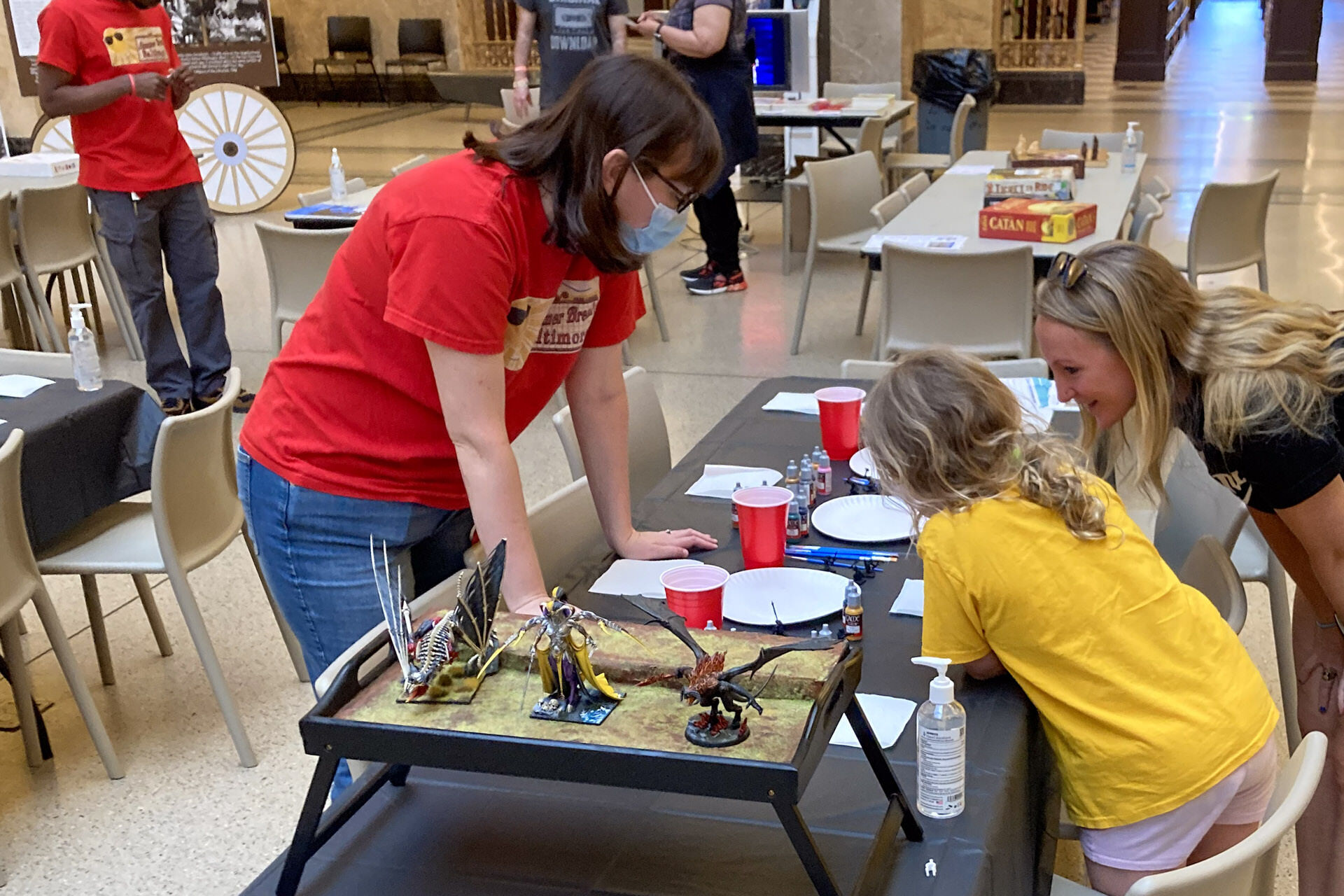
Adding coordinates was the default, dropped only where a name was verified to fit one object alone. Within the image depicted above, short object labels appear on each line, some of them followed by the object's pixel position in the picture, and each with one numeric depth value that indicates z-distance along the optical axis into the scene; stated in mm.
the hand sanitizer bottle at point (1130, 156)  5711
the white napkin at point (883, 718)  1571
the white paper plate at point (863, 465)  2355
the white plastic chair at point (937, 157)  7309
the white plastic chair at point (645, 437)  2867
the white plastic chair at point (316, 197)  5766
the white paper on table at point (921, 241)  4355
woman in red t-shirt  1596
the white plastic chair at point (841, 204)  5773
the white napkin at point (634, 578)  1954
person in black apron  6047
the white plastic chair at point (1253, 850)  1335
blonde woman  1688
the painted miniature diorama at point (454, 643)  1299
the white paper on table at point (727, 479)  2359
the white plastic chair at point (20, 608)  2643
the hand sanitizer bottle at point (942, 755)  1402
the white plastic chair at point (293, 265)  4898
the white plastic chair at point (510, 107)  7034
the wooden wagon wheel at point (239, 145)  9094
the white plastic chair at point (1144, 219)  4766
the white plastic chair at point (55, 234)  5766
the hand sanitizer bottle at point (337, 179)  5719
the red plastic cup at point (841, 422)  2480
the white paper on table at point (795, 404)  2814
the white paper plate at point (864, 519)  2133
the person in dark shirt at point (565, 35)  5941
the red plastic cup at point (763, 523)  1980
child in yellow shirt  1616
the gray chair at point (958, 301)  4086
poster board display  9328
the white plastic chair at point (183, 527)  2893
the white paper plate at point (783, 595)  1838
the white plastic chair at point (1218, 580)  2113
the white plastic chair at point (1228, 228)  5086
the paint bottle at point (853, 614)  1758
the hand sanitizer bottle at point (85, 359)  3174
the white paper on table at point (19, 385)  3254
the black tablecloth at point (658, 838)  1312
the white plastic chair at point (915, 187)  5492
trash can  9961
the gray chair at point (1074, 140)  6566
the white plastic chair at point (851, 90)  8422
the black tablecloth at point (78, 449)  2992
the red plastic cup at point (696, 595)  1752
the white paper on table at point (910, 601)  1877
